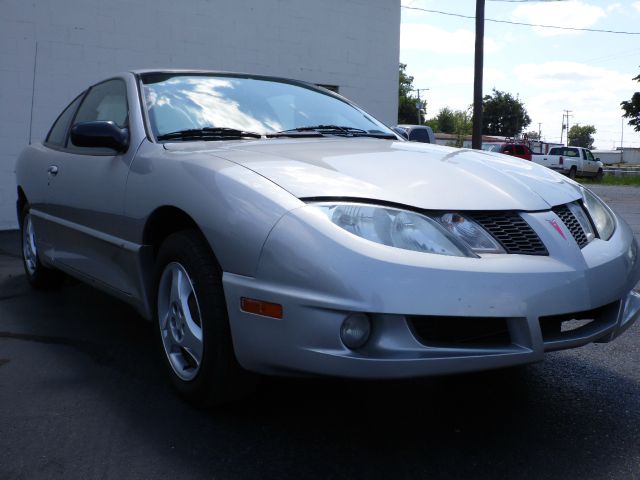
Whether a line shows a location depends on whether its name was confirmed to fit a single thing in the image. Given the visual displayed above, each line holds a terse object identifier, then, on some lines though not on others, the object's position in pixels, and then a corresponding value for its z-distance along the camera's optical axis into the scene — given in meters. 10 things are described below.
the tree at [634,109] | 45.28
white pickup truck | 37.00
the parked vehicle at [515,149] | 35.11
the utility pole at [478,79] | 16.55
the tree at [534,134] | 112.06
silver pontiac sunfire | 2.42
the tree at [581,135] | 142.38
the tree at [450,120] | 125.06
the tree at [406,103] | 89.81
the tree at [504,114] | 94.56
